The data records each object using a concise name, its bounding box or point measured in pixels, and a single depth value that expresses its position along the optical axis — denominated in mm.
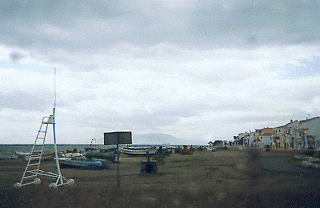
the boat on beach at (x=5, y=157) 47541
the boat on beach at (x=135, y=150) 58344
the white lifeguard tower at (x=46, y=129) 14641
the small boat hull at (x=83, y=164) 24312
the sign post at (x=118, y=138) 14078
